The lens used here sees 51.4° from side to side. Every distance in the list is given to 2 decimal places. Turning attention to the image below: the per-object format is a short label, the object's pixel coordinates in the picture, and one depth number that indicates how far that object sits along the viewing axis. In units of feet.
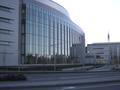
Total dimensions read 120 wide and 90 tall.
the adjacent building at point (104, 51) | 226.27
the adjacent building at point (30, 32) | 99.71
